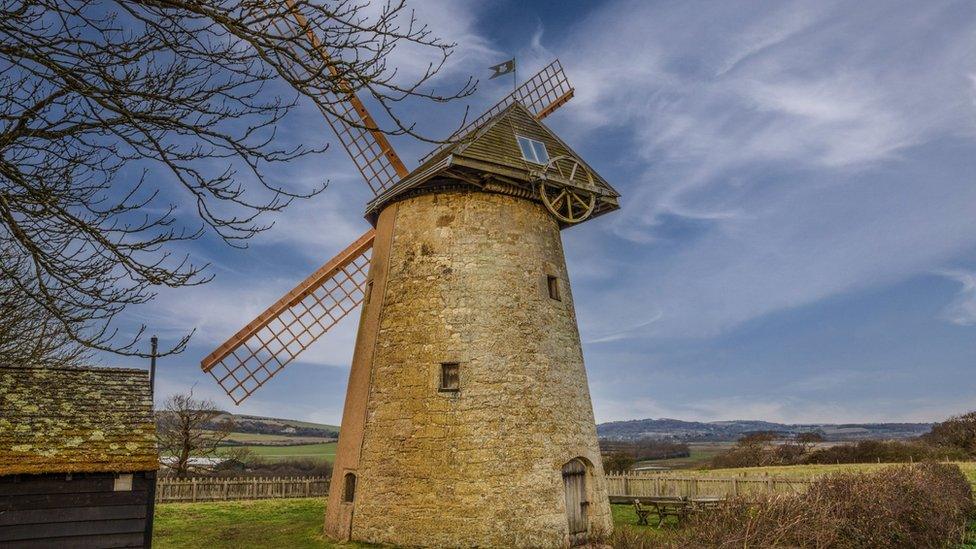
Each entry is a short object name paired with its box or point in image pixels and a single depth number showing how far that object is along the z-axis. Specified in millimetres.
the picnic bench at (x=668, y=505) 14961
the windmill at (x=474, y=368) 11656
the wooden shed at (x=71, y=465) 8820
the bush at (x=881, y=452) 34188
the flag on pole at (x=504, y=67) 15905
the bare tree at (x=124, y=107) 4699
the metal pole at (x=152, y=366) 11088
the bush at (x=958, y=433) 38781
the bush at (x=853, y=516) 6676
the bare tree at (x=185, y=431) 27719
